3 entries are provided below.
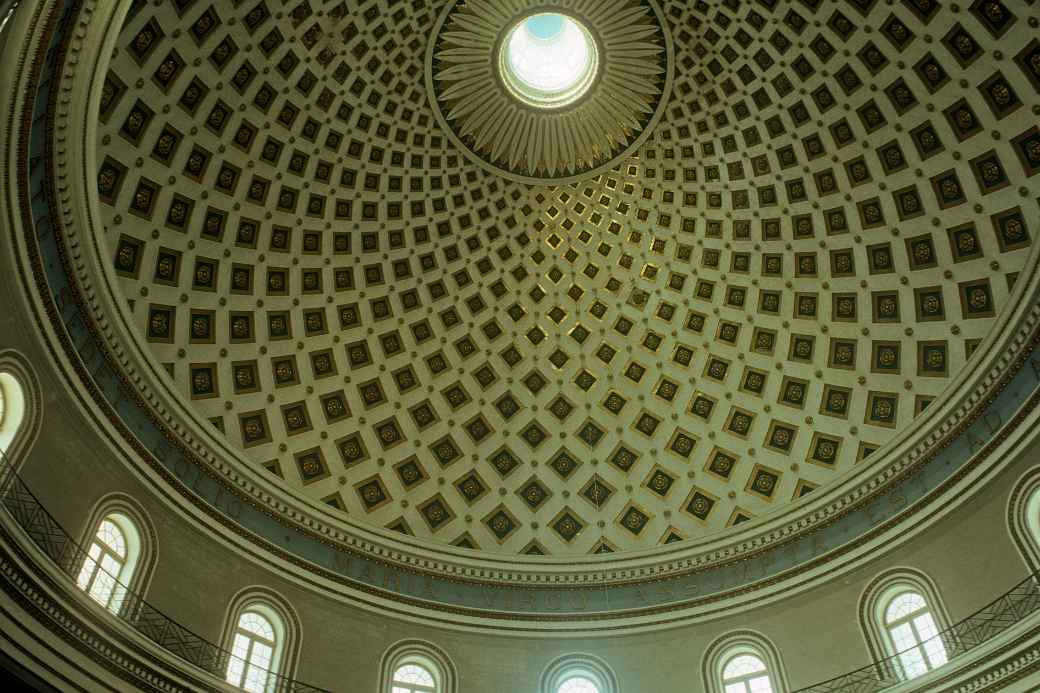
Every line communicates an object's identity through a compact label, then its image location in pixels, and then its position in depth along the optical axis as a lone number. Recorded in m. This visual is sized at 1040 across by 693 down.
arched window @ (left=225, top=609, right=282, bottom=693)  20.30
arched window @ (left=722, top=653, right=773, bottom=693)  22.52
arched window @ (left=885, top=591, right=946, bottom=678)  20.52
